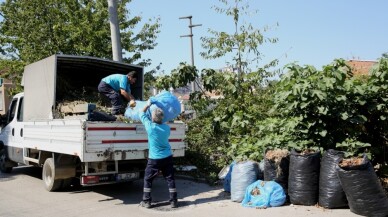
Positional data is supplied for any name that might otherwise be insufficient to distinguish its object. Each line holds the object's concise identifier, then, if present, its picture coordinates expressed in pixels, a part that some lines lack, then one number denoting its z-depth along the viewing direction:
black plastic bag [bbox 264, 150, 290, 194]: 6.81
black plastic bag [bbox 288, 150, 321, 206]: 6.38
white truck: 6.94
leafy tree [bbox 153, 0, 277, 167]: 9.17
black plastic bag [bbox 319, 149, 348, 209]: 6.09
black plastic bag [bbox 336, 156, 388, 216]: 5.64
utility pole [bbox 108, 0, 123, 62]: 12.17
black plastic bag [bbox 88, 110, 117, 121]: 7.19
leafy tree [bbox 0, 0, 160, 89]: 15.02
